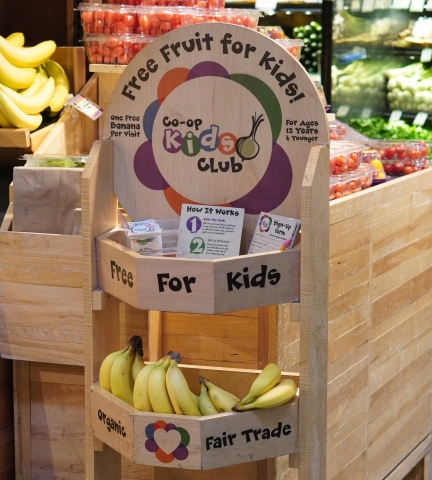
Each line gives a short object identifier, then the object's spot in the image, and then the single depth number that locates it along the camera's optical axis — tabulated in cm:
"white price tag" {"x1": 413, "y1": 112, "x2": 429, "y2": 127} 632
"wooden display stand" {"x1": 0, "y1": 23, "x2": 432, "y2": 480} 226
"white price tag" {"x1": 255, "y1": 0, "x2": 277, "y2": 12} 618
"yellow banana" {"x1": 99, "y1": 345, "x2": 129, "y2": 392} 224
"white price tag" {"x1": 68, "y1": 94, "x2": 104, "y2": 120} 324
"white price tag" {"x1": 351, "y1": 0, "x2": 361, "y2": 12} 614
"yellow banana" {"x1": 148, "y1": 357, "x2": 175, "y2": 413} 212
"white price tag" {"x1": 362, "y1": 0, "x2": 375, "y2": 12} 623
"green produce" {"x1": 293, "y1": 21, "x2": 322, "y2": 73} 627
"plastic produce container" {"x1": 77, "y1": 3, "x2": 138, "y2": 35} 315
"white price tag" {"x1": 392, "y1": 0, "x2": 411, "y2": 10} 642
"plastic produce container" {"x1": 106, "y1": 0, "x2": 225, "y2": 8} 317
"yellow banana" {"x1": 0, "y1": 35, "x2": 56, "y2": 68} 345
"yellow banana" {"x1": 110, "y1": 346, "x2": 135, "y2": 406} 220
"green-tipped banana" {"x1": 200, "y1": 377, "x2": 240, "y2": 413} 216
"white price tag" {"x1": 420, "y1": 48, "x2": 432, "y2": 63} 647
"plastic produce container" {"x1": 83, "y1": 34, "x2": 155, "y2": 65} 312
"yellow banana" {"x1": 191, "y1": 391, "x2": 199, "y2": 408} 216
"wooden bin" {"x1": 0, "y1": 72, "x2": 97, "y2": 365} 286
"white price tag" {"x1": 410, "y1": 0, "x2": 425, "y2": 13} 641
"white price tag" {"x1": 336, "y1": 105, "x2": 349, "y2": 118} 635
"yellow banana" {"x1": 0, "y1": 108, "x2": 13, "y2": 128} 324
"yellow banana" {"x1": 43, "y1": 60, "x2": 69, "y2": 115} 349
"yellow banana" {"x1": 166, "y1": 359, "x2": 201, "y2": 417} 212
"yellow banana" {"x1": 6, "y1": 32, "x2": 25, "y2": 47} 361
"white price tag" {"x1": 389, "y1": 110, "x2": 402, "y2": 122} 653
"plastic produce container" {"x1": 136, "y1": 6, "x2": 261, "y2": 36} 308
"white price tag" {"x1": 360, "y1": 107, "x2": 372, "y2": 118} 656
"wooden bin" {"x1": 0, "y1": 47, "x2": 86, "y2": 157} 320
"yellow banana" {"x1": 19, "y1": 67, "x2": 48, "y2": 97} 346
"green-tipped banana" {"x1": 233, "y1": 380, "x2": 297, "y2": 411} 211
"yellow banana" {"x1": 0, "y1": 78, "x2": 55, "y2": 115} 329
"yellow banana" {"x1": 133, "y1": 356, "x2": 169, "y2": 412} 213
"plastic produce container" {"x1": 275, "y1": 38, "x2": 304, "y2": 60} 338
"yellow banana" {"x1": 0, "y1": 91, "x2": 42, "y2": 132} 318
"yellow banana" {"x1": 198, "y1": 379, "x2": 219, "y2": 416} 214
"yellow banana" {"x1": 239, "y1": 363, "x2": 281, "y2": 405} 214
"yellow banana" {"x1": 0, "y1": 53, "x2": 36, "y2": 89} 338
